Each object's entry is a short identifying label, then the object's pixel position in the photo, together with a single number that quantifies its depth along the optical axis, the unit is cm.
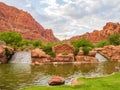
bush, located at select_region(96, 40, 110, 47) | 5350
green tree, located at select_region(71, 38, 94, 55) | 4646
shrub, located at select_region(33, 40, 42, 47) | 5107
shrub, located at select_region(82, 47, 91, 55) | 3237
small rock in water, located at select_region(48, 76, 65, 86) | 1308
